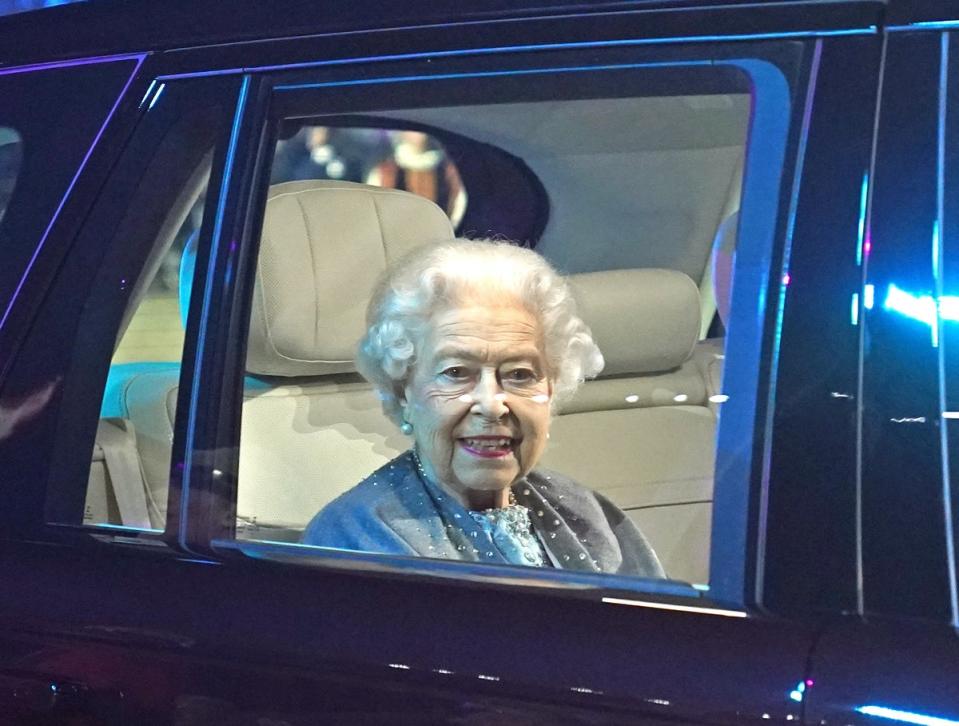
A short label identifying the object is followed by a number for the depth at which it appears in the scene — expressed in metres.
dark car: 1.18
